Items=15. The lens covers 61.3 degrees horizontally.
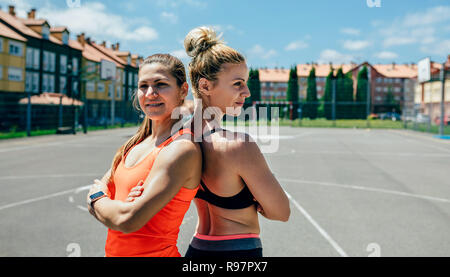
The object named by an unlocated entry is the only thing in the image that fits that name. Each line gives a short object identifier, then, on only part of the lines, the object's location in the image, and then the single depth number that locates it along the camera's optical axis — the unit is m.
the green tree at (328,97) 50.83
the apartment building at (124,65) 57.34
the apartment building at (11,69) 35.04
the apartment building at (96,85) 49.88
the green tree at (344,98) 49.56
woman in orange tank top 1.66
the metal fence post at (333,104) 49.31
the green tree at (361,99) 49.03
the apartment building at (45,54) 39.41
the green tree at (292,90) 60.94
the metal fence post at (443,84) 28.42
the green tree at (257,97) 40.22
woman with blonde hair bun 1.75
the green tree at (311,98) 52.94
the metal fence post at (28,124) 25.48
